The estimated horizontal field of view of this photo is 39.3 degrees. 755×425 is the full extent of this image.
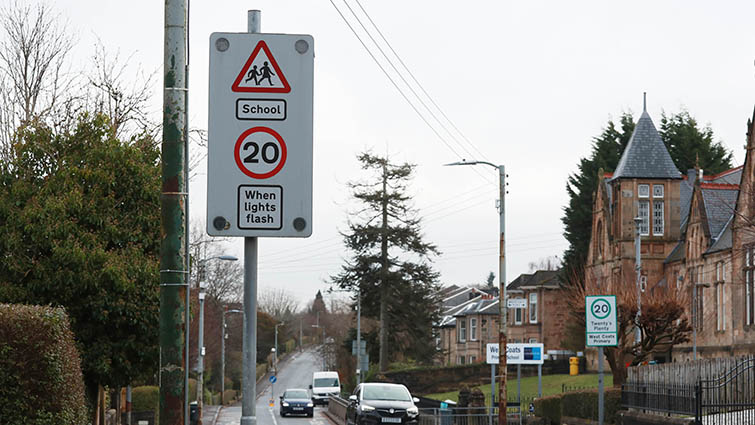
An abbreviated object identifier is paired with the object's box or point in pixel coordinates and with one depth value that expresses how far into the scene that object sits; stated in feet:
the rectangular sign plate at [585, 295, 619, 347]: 64.75
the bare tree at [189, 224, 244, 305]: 299.17
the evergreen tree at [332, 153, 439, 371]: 254.06
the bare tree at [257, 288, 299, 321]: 553.23
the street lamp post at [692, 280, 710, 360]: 186.70
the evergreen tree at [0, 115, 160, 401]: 70.08
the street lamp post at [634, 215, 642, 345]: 135.54
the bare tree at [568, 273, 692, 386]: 128.25
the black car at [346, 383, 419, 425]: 104.37
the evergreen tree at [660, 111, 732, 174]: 278.05
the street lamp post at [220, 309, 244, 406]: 257.01
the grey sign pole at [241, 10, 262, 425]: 19.99
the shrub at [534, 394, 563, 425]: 118.52
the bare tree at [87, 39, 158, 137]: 101.81
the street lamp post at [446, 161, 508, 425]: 103.96
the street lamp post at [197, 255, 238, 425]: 141.69
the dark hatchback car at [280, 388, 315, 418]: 172.76
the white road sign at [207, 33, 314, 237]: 20.16
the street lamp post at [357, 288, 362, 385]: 208.59
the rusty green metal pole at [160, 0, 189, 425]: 24.82
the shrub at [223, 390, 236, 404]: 285.52
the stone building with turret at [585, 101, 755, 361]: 172.35
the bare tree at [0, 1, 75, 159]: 99.04
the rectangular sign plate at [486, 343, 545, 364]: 123.03
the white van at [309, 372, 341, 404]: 222.07
